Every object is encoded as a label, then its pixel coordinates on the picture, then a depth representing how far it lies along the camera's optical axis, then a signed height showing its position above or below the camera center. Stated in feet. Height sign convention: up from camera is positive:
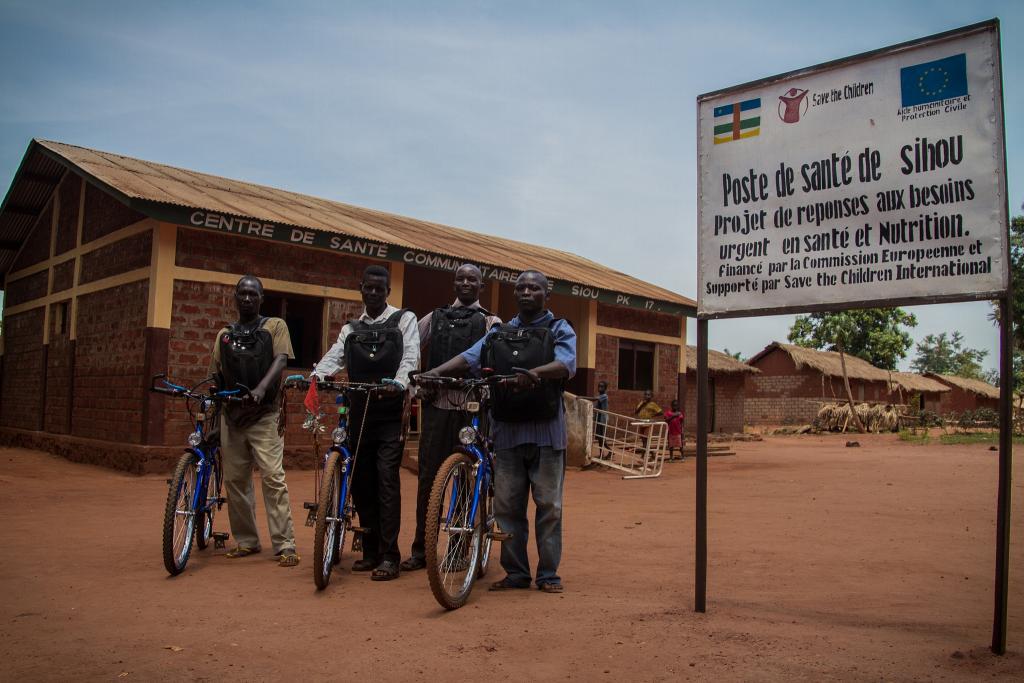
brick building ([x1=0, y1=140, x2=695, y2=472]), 36.22 +6.80
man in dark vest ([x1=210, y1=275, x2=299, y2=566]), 17.81 -0.13
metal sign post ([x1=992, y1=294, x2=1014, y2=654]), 11.35 -0.83
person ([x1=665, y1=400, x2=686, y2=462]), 55.16 -0.31
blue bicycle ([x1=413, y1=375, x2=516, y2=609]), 13.88 -1.57
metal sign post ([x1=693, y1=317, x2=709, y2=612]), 13.93 -0.92
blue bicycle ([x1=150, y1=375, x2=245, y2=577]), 16.47 -1.60
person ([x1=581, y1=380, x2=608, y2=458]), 52.24 +1.21
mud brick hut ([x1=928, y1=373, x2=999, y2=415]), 144.05 +6.16
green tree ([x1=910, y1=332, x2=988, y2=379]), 248.32 +22.34
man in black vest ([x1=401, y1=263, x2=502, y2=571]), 16.87 +1.08
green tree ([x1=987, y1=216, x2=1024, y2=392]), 85.25 +16.19
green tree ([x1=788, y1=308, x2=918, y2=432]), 138.10 +15.54
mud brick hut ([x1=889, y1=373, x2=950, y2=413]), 126.41 +6.02
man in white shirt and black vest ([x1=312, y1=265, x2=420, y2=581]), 16.87 +0.10
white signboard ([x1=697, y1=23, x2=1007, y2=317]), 12.08 +3.82
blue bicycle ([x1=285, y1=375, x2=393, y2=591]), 15.16 -1.44
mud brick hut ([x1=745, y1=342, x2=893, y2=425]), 110.32 +5.82
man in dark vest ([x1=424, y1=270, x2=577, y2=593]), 15.28 -0.22
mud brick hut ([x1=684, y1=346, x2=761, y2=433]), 90.68 +3.90
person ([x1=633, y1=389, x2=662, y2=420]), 54.80 +0.82
